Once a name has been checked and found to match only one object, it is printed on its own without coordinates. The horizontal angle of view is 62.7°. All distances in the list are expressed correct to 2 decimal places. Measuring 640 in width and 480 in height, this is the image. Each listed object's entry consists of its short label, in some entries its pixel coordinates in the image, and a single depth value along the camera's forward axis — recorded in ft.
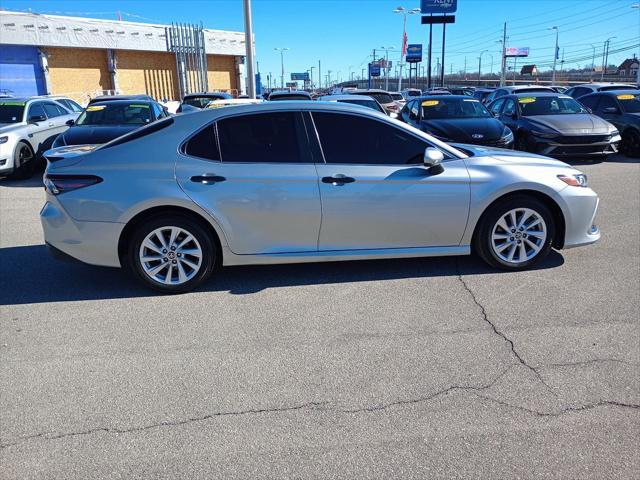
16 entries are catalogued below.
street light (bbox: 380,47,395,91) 245.55
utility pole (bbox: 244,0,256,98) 56.39
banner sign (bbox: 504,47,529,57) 273.21
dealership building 104.17
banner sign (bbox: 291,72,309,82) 357.41
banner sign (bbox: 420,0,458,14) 126.57
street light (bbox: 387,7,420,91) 150.43
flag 154.51
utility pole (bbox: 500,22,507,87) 172.55
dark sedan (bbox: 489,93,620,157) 36.94
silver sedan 14.67
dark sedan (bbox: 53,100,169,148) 31.40
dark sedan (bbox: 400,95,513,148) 34.76
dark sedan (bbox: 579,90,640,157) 41.55
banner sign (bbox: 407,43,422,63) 202.45
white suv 33.50
